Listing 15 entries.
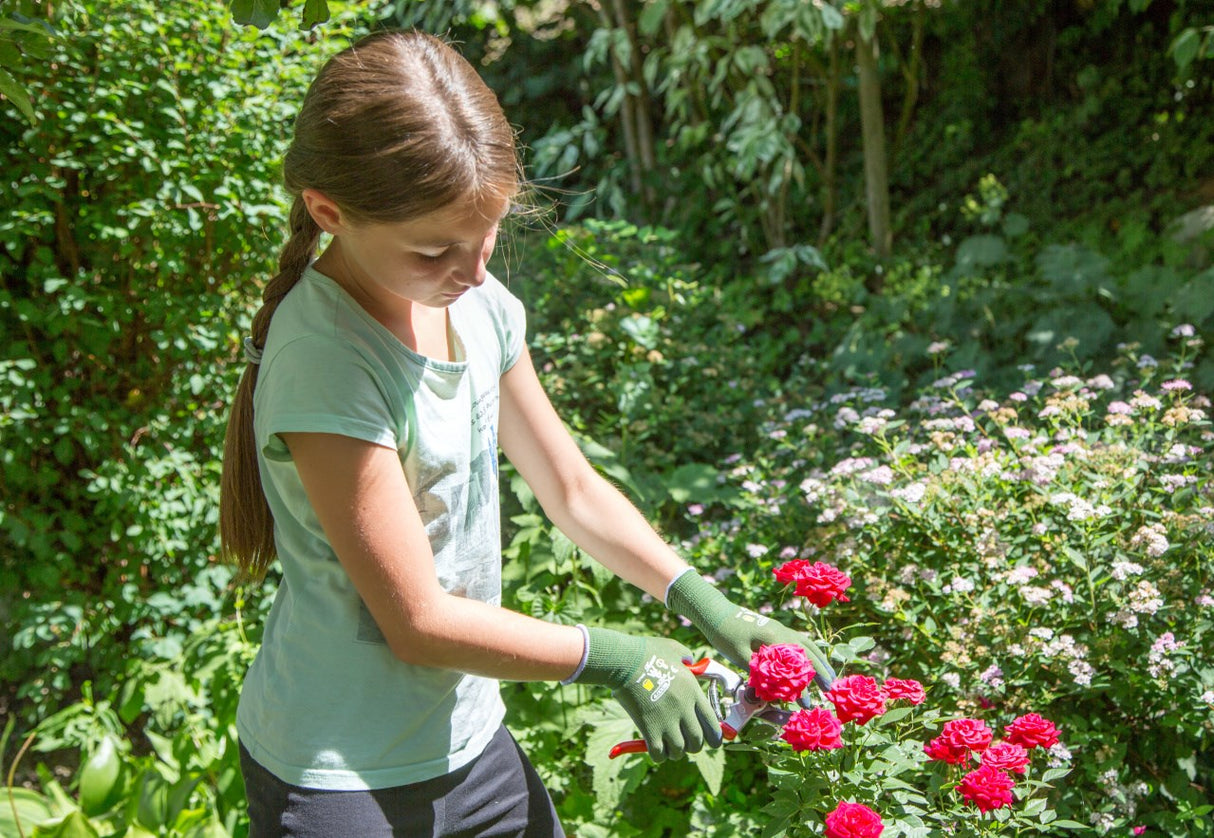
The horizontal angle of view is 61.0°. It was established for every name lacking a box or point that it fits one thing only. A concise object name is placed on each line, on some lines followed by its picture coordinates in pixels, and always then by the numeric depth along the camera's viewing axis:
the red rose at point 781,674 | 1.36
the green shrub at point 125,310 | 2.74
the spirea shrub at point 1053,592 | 1.85
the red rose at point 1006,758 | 1.38
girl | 1.19
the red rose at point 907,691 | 1.47
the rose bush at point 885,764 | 1.36
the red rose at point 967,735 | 1.40
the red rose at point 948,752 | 1.41
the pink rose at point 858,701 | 1.38
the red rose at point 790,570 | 1.61
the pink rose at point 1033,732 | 1.46
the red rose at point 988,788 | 1.34
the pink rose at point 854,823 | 1.27
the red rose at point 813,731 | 1.35
